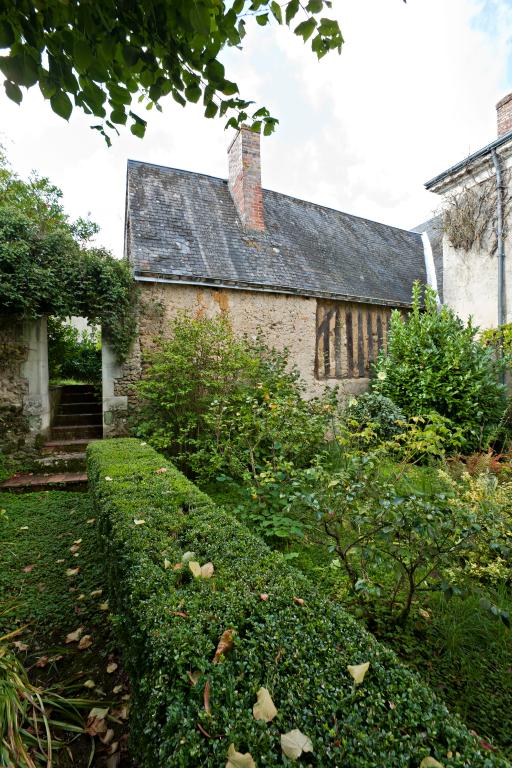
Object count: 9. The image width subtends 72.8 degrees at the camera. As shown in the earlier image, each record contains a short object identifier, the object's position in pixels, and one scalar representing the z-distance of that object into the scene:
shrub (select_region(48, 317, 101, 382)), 9.29
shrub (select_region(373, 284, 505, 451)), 6.69
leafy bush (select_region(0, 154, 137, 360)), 5.04
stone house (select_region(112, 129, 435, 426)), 6.55
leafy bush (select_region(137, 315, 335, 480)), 4.73
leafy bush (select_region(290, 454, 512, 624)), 1.84
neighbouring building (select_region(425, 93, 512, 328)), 7.56
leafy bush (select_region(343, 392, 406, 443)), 6.73
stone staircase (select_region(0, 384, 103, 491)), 5.18
